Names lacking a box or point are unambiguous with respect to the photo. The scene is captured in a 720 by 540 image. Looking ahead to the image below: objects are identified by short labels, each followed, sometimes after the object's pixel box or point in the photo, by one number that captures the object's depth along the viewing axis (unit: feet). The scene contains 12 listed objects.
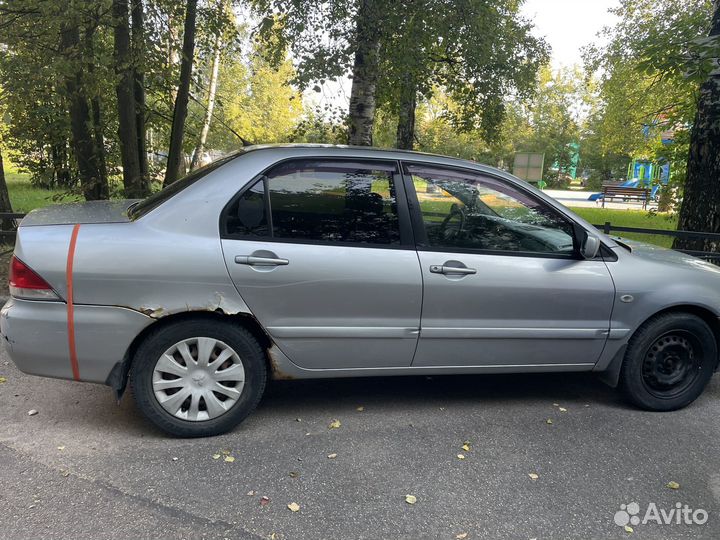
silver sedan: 9.84
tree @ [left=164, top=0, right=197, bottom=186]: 29.78
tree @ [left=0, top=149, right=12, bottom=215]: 24.20
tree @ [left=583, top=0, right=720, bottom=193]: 20.29
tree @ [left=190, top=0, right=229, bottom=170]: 70.50
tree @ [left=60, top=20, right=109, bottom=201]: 24.29
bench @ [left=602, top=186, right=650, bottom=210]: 85.15
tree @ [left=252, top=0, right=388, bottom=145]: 23.17
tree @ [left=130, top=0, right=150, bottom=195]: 24.09
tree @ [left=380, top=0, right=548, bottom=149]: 24.11
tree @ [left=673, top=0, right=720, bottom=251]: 24.13
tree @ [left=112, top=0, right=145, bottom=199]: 24.08
